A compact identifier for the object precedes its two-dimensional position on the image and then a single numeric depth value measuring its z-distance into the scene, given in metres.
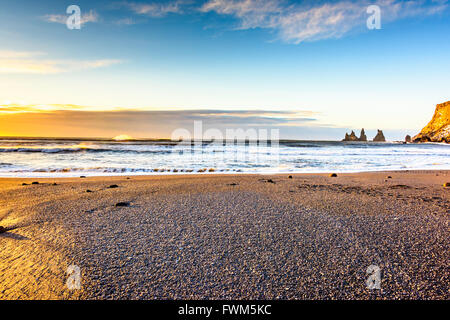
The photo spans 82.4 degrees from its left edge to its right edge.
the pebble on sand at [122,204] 4.50
